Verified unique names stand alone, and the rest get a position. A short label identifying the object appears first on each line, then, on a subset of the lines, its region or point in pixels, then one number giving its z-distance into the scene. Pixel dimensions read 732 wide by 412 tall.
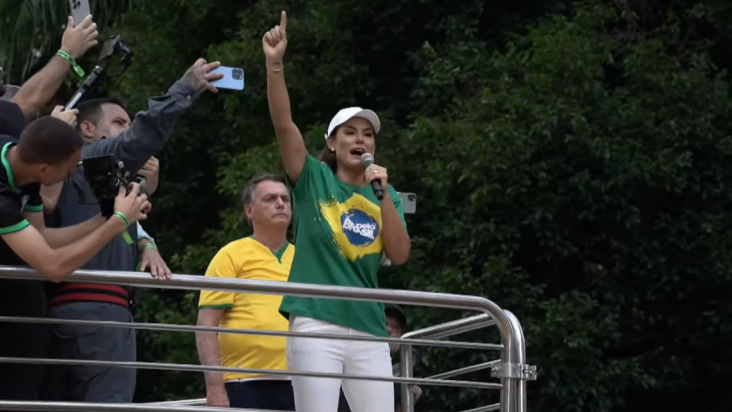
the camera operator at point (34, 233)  8.23
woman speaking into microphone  9.14
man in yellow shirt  10.59
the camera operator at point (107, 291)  9.29
